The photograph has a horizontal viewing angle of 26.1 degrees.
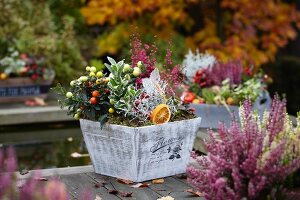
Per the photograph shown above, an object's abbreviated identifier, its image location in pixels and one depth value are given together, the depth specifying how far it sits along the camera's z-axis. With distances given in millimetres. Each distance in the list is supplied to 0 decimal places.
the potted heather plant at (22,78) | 9320
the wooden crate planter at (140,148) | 5324
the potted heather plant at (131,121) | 5363
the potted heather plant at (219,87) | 7395
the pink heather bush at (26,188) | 2793
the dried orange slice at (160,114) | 5422
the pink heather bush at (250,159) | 3848
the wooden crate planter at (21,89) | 9344
